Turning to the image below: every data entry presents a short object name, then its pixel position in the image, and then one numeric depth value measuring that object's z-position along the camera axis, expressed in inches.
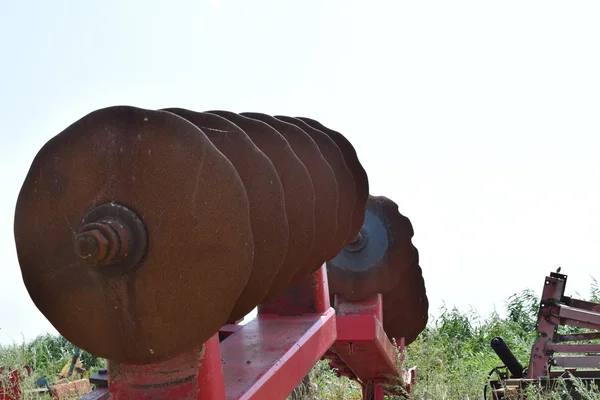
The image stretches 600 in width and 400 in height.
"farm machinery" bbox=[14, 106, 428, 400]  62.8
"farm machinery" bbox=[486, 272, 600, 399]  257.9
